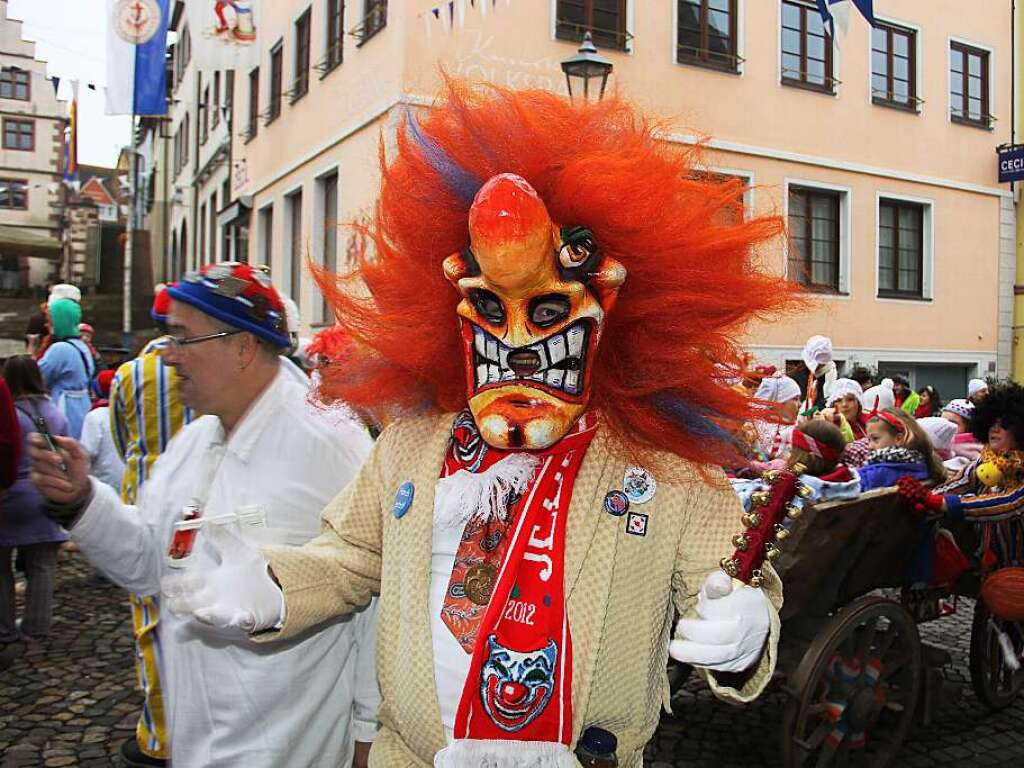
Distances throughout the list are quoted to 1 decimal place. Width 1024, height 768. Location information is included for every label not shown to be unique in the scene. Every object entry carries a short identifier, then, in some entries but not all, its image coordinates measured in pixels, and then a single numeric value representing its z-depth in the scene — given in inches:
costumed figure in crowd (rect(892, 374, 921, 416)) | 366.9
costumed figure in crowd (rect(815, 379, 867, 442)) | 256.8
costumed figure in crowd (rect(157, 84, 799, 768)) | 63.6
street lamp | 264.8
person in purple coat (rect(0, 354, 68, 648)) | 183.0
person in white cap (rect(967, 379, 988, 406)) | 184.1
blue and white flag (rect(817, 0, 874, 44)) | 270.4
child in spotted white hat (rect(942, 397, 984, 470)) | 236.1
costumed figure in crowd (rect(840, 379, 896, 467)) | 209.6
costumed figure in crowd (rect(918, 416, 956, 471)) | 232.2
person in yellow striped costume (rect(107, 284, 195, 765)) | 130.8
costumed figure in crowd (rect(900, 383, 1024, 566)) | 157.9
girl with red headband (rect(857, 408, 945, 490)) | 182.4
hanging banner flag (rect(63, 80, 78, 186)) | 850.8
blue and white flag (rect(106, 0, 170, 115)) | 550.9
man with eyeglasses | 83.3
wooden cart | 130.3
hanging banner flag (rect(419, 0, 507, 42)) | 292.5
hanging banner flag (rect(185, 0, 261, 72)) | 497.7
